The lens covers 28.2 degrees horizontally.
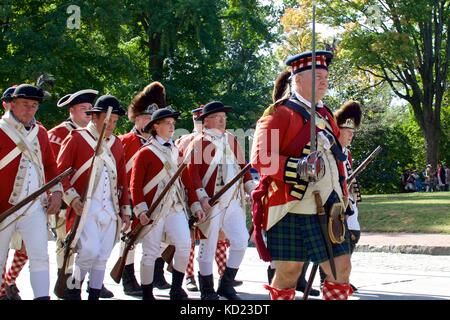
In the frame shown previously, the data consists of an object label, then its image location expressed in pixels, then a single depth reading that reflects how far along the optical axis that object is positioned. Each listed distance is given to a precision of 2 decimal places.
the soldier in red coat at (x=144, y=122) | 9.73
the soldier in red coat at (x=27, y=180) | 6.77
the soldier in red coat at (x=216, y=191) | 8.82
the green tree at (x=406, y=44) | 31.61
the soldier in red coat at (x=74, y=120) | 9.01
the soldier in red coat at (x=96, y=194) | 7.55
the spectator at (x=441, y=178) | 40.75
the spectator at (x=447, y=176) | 42.14
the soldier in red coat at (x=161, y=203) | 8.24
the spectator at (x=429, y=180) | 37.31
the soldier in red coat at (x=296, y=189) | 5.82
